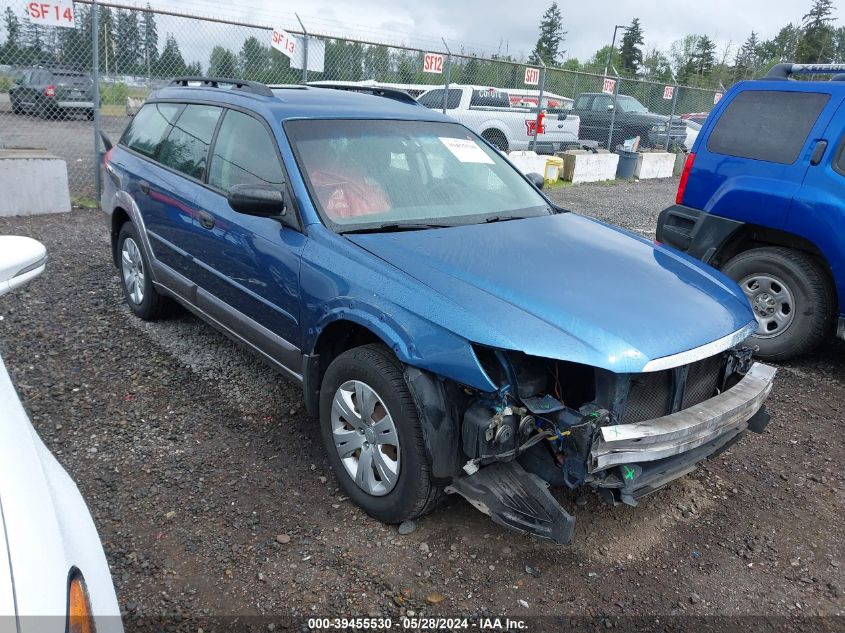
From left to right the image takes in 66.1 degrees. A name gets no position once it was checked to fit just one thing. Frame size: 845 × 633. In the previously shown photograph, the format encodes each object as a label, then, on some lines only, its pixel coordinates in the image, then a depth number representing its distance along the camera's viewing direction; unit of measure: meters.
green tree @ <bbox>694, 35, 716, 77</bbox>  63.59
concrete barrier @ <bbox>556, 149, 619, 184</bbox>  13.98
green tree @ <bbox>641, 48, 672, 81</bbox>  51.44
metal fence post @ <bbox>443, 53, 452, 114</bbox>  11.13
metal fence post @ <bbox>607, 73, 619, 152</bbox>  16.25
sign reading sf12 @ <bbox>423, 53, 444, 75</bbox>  11.20
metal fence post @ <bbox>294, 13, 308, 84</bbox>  9.37
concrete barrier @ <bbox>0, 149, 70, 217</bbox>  7.70
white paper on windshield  3.98
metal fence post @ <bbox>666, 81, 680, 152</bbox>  17.08
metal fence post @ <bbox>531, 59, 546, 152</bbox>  13.08
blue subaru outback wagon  2.50
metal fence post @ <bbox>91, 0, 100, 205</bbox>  7.66
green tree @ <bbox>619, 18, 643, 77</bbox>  78.25
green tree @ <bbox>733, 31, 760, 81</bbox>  53.43
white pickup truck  13.80
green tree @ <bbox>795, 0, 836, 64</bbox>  58.72
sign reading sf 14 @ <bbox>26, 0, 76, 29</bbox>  7.43
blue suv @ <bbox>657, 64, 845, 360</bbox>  4.59
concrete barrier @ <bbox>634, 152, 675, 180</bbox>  15.66
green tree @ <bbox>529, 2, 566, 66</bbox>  92.91
